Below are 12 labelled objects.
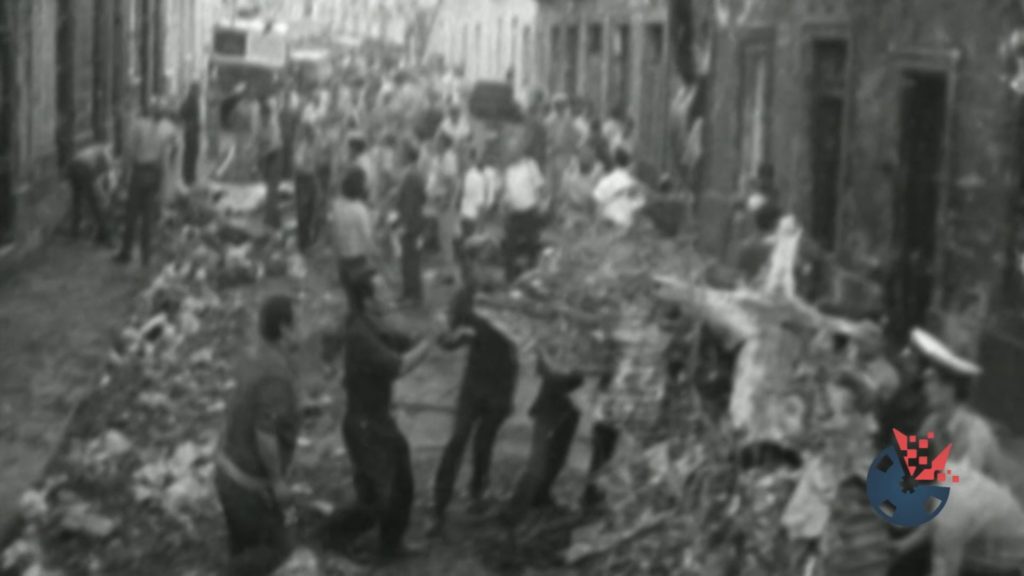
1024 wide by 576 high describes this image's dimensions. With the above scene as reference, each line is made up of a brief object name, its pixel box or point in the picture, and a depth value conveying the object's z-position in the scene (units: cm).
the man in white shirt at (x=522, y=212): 1652
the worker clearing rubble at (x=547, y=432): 959
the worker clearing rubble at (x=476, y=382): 958
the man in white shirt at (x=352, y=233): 1370
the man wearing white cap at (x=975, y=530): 550
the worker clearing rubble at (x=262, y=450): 728
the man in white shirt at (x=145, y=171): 1706
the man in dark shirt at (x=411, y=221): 1630
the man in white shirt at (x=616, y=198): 1599
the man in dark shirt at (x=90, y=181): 1870
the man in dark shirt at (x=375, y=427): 882
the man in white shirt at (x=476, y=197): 1686
